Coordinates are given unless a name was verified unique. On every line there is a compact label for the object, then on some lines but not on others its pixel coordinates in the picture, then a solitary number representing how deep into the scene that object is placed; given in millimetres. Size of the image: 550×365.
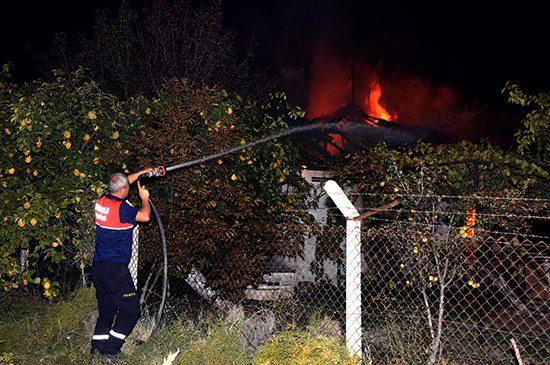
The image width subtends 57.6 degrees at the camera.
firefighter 5102
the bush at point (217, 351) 4426
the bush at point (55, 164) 5777
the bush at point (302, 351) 3607
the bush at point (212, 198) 5941
